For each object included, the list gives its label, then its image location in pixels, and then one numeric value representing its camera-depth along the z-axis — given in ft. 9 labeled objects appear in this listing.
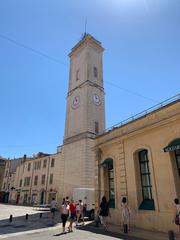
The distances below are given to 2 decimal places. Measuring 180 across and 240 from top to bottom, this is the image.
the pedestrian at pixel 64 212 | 38.19
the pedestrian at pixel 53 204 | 54.74
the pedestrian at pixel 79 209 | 51.38
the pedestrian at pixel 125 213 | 37.13
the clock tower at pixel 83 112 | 87.51
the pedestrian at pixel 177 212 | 28.78
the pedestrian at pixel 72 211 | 39.19
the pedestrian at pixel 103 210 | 39.78
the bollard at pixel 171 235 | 25.89
